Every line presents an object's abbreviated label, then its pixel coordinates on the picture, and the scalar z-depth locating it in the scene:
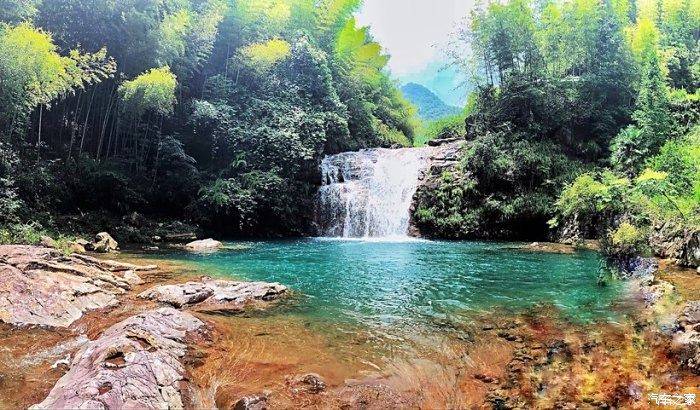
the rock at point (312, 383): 3.62
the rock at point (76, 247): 10.86
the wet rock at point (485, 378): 3.84
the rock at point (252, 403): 3.30
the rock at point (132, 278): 7.54
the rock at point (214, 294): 6.24
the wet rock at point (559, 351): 4.26
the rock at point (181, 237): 15.47
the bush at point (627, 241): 8.45
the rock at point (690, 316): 4.78
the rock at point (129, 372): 2.85
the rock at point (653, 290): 6.18
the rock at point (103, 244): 11.95
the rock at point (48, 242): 10.09
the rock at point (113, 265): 8.14
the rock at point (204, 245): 13.21
